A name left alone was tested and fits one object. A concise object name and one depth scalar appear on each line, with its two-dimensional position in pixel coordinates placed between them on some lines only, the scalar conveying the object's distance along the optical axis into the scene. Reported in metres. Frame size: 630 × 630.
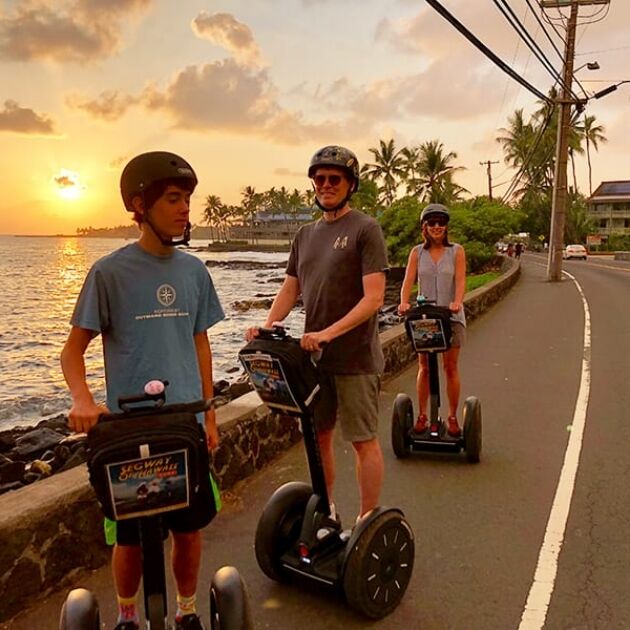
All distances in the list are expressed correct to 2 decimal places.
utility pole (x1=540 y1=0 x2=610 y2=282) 26.98
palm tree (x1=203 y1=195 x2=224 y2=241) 170.80
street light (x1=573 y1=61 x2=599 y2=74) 26.74
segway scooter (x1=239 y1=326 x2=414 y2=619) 3.06
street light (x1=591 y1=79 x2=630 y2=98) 24.71
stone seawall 3.20
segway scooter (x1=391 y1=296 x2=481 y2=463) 5.22
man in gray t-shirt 3.29
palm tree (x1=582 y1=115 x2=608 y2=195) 75.19
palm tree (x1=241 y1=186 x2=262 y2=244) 166.25
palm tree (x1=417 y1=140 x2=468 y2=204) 63.15
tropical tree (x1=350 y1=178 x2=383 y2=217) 58.11
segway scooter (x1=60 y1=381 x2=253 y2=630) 2.14
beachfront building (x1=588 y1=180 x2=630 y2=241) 85.38
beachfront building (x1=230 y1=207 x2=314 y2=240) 161.18
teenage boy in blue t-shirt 2.42
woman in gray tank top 5.39
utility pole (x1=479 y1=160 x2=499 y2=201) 78.60
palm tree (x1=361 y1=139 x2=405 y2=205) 73.31
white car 53.28
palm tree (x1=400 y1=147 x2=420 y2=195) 65.69
